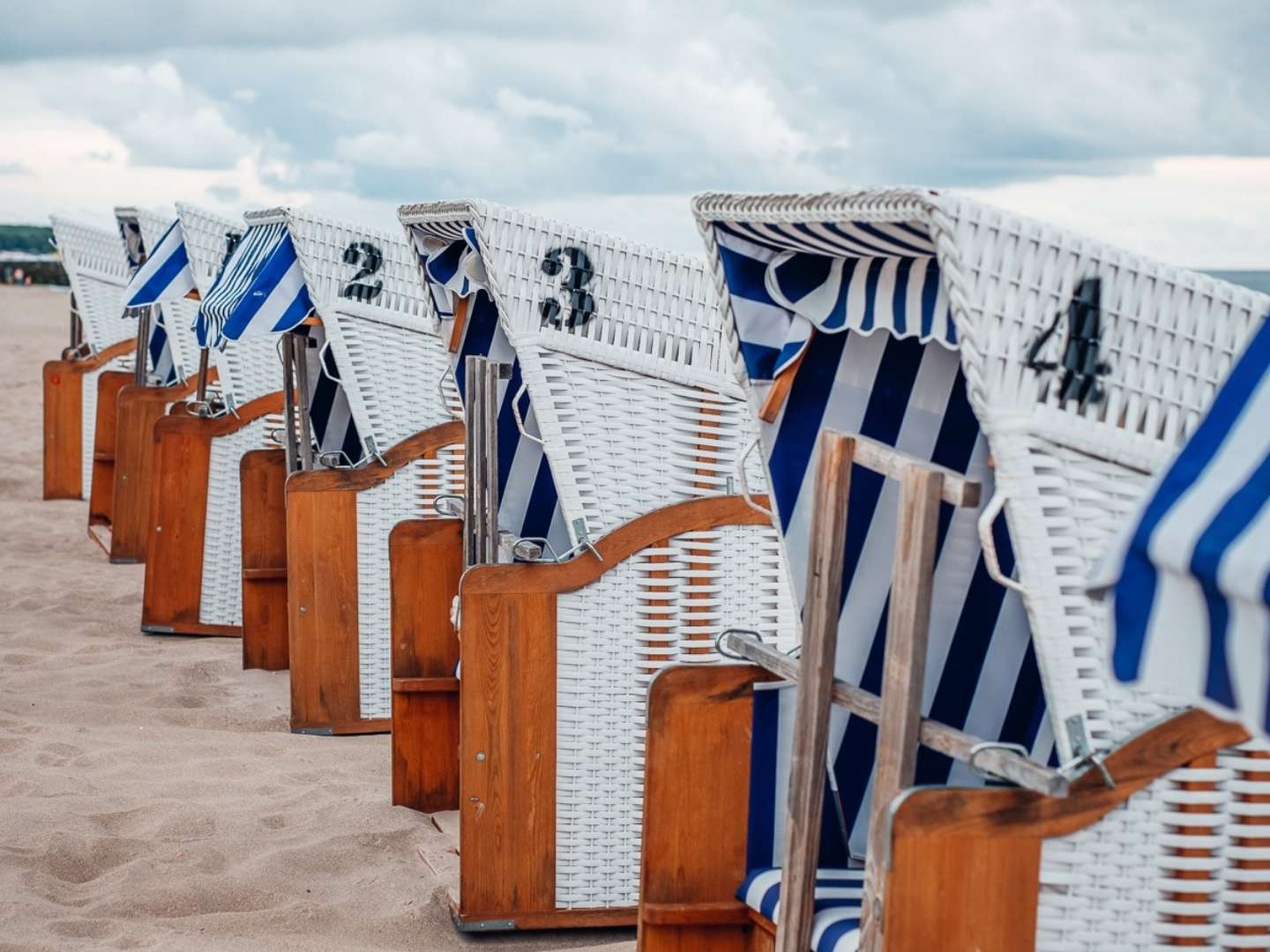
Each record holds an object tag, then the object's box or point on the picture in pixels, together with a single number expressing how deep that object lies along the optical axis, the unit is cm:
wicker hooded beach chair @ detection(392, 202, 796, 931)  371
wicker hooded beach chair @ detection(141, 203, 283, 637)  687
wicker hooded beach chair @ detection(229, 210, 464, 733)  534
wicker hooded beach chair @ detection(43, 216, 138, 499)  984
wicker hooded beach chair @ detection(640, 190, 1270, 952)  217
